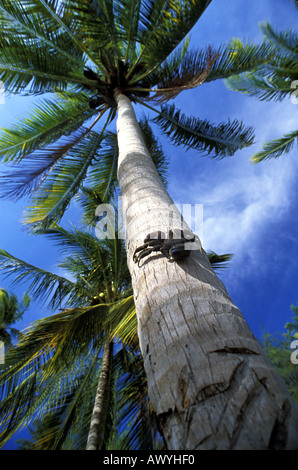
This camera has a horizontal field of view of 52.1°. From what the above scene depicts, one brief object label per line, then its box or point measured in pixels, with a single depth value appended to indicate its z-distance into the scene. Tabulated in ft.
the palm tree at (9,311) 41.24
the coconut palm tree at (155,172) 2.90
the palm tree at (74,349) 12.15
